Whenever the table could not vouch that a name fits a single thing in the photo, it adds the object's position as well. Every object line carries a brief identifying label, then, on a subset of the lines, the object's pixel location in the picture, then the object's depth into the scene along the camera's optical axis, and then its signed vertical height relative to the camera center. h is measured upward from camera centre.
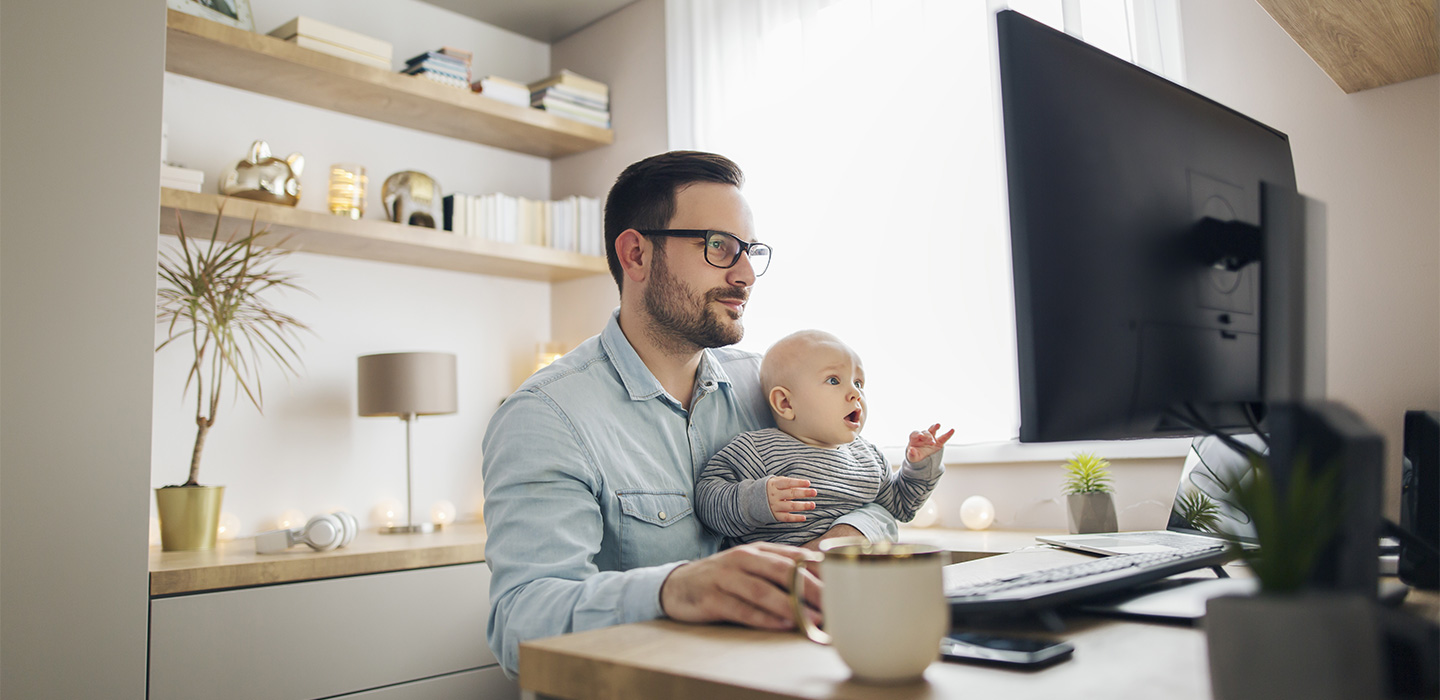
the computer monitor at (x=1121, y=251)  0.73 +0.12
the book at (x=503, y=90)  3.28 +1.15
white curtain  2.50 +0.67
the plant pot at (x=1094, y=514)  1.89 -0.30
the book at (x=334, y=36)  2.80 +1.19
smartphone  0.57 -0.19
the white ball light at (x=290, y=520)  2.88 -0.45
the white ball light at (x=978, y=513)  2.38 -0.37
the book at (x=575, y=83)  3.50 +1.25
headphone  2.30 -0.41
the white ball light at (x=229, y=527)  2.71 -0.45
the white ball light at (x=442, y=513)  3.04 -0.46
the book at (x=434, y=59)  3.14 +1.22
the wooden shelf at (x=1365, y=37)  1.34 +0.60
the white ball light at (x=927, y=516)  2.53 -0.40
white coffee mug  0.53 -0.14
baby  1.32 -0.13
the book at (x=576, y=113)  3.46 +1.13
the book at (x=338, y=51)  2.80 +1.14
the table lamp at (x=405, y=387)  2.86 +0.00
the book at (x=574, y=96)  3.47 +1.19
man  0.86 -0.09
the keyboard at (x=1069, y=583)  0.66 -0.17
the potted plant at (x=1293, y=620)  0.40 -0.11
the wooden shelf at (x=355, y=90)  2.65 +1.05
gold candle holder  2.96 +0.68
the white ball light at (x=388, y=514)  3.13 -0.47
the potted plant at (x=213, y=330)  2.40 +0.19
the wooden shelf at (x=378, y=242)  2.60 +0.51
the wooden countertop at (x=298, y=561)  1.97 -0.46
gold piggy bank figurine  2.69 +0.67
